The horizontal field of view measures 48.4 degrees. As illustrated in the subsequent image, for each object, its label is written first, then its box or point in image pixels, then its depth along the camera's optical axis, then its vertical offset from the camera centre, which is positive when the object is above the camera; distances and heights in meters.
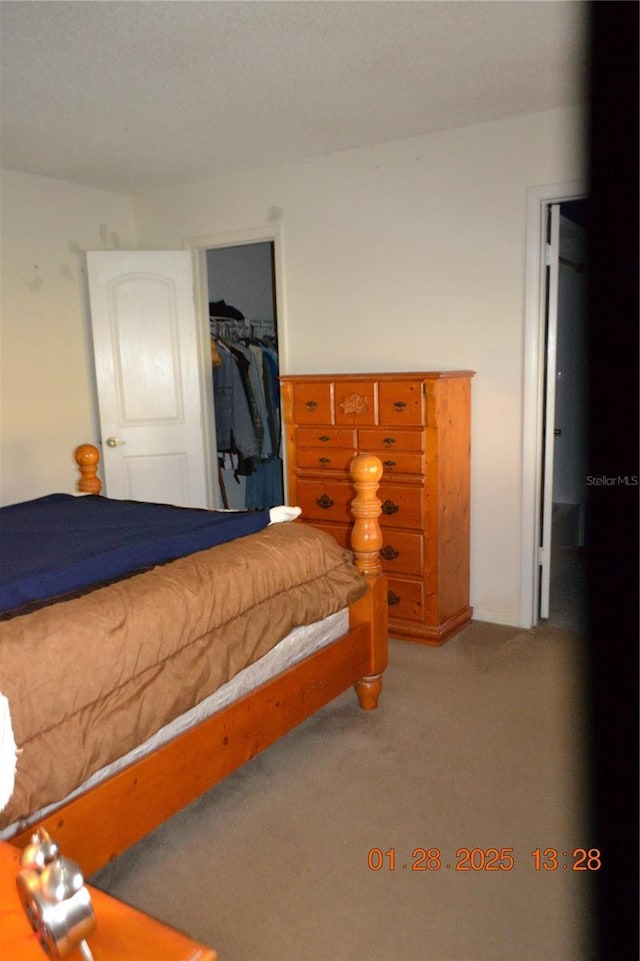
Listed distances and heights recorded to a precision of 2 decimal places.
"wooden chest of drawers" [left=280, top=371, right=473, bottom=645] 3.26 -0.44
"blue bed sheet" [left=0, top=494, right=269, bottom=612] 1.94 -0.51
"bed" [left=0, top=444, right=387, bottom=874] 1.53 -0.75
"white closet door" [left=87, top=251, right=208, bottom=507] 4.21 +0.04
